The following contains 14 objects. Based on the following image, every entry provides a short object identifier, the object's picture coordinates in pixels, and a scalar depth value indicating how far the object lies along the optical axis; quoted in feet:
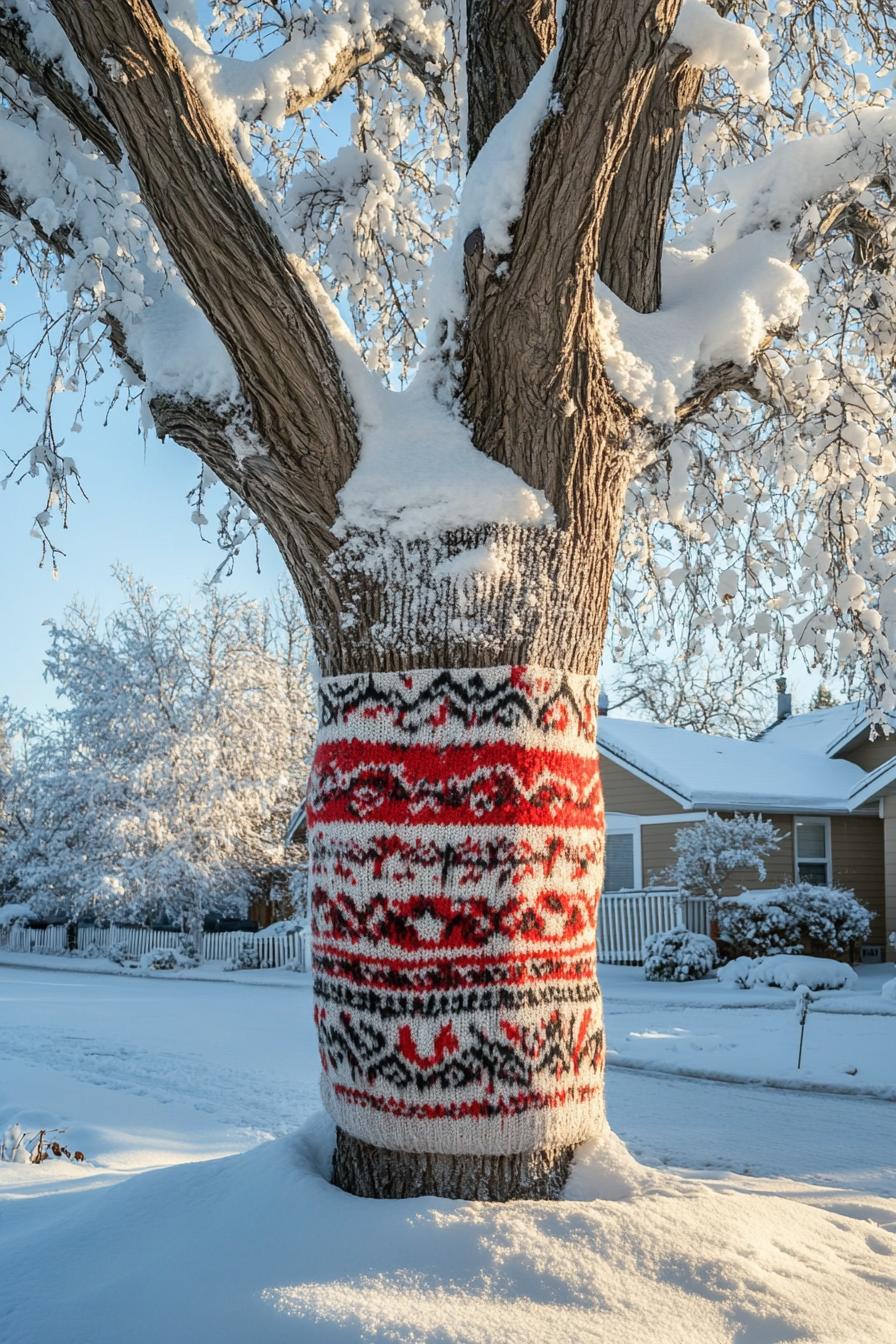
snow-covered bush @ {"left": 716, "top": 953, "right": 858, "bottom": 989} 52.06
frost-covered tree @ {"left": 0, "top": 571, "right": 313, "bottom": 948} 85.40
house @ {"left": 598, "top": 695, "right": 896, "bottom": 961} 69.92
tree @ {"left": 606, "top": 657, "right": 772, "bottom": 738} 113.91
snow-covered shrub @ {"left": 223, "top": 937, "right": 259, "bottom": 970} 80.43
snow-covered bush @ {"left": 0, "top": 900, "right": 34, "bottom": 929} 108.37
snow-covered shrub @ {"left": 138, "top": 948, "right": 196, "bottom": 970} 81.41
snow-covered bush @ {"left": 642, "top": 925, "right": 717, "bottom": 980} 59.16
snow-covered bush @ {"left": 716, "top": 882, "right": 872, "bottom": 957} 60.54
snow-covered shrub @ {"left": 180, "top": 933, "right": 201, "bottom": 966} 84.43
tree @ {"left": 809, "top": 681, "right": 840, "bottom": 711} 160.23
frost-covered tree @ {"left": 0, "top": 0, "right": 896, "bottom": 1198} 10.35
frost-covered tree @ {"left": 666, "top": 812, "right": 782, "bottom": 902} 64.18
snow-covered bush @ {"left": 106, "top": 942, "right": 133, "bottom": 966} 87.78
